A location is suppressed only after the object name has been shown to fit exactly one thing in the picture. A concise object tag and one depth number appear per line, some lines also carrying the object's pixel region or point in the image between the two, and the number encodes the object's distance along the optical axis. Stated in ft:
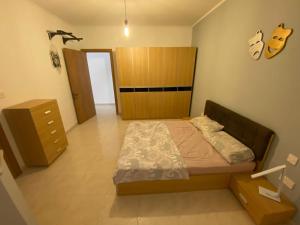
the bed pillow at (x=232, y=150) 5.66
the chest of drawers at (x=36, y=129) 6.49
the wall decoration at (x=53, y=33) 9.40
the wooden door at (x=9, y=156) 6.31
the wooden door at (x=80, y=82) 11.87
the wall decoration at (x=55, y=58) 9.78
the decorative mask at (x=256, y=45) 5.68
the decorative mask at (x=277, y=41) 4.72
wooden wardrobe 12.09
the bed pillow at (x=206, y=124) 7.71
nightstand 4.35
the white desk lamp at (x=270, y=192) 4.34
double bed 5.42
